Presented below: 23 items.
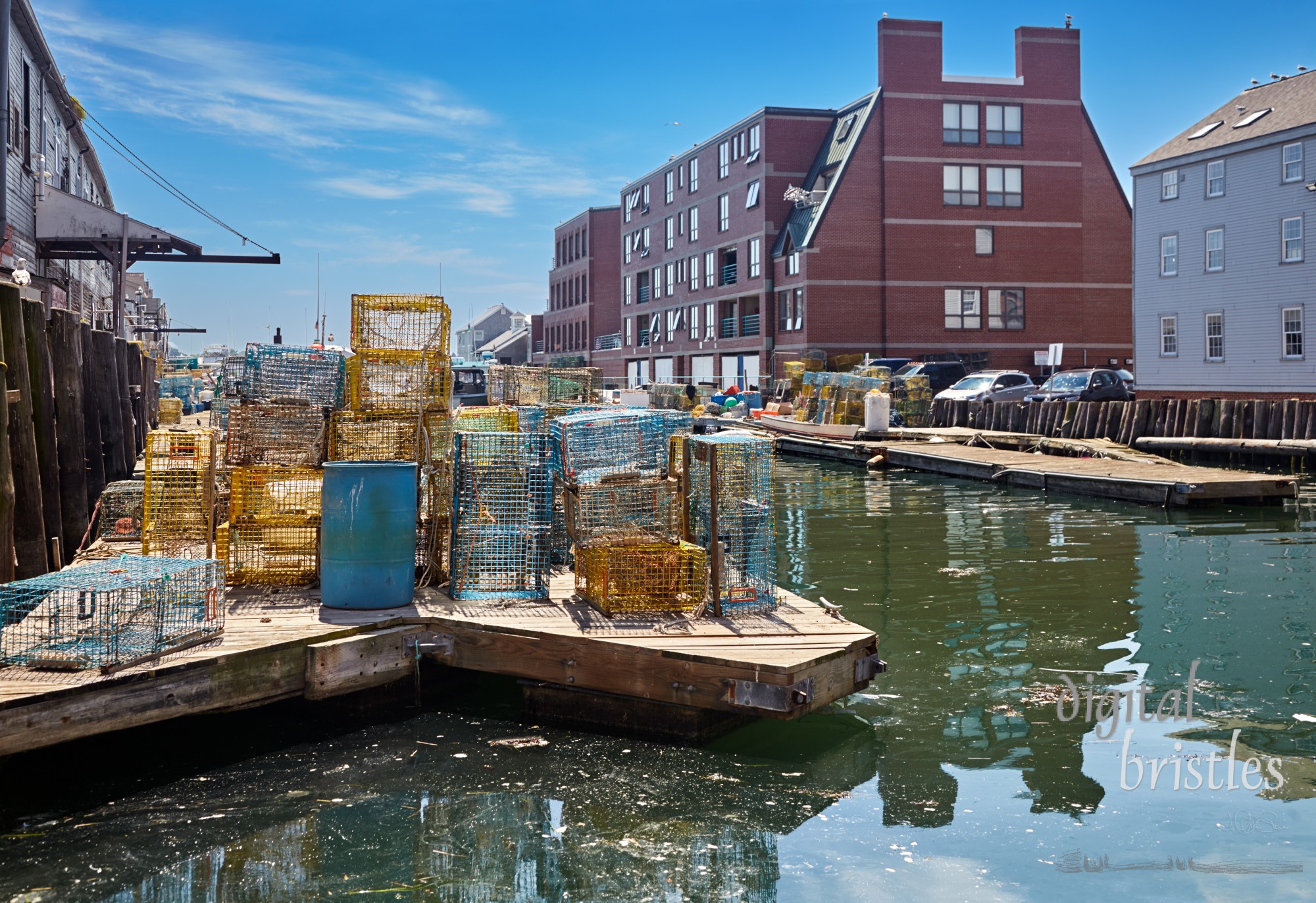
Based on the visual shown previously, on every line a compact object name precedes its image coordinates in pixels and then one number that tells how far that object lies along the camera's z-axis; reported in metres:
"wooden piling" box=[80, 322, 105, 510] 14.65
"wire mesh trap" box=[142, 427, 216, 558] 10.23
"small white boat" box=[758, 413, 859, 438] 36.19
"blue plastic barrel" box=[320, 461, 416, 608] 8.80
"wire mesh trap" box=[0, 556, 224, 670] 7.20
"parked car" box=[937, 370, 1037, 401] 41.75
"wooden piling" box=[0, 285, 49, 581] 10.09
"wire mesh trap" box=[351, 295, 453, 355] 10.62
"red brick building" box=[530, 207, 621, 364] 89.75
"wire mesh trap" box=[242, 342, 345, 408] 11.70
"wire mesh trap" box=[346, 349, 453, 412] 10.35
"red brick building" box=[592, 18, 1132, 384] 53.72
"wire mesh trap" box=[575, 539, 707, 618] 9.02
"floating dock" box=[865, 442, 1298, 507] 21.88
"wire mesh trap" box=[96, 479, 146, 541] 13.01
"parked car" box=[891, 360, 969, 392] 47.50
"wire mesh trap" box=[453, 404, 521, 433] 11.72
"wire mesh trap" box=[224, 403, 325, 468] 10.56
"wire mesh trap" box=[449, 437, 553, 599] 9.55
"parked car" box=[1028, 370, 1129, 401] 40.66
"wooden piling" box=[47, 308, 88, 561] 11.94
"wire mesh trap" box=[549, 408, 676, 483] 9.93
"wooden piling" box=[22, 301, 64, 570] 10.87
